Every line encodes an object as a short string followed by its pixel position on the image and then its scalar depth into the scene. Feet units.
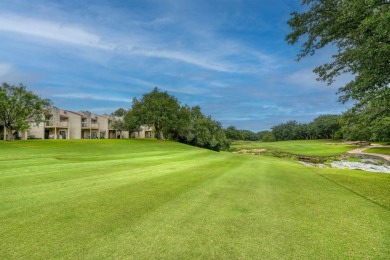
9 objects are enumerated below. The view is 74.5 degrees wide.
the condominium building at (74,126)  201.67
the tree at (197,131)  196.34
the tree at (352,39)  30.04
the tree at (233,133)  352.90
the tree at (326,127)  395.14
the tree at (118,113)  311.31
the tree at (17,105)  124.57
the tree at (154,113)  180.31
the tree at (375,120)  52.72
